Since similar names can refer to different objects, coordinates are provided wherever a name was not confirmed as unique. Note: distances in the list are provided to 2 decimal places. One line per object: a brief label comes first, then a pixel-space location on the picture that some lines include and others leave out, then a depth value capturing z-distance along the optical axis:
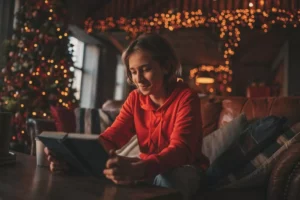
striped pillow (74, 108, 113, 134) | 2.52
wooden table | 0.75
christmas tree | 3.76
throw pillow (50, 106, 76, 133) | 2.38
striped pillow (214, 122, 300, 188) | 1.36
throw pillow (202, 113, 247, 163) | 1.60
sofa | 1.26
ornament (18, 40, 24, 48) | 3.84
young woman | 1.05
